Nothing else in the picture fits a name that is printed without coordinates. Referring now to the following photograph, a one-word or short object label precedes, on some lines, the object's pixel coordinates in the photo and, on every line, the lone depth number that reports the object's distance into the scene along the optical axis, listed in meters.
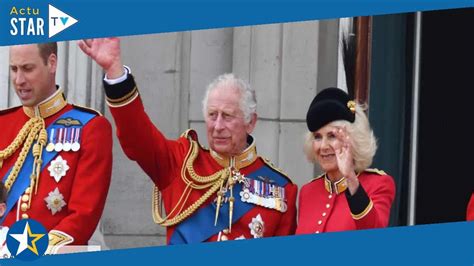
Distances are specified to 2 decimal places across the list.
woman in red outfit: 11.95
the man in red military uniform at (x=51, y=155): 11.75
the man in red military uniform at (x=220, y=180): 11.91
